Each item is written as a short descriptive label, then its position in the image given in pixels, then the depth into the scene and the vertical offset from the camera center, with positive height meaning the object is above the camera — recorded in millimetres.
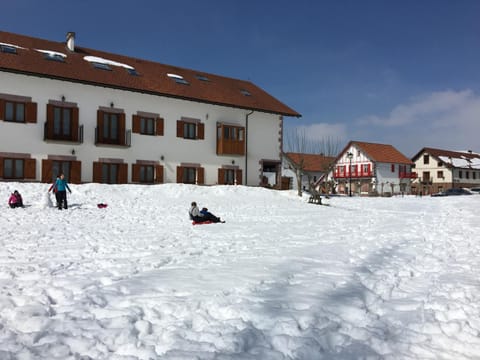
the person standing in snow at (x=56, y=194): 14953 -365
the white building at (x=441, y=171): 57719 +3017
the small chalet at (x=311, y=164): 56500 +3763
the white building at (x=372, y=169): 53781 +2947
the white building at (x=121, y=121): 19797 +4032
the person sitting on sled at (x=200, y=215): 12180 -935
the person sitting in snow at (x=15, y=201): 14406 -623
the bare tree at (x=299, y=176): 26741 +890
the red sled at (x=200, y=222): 11991 -1145
